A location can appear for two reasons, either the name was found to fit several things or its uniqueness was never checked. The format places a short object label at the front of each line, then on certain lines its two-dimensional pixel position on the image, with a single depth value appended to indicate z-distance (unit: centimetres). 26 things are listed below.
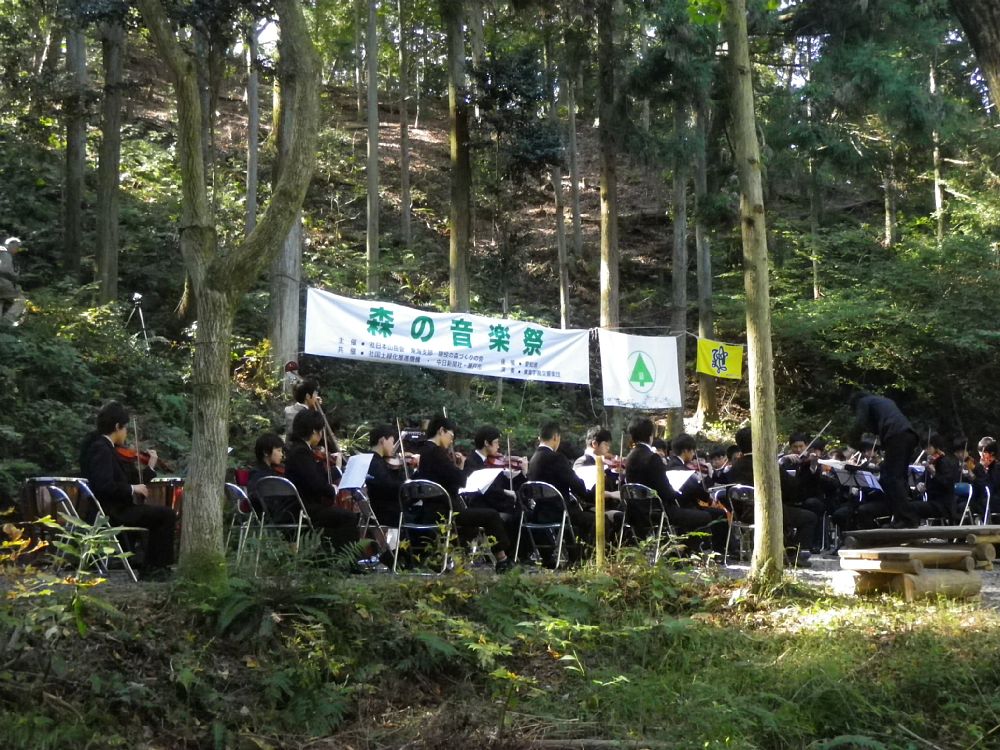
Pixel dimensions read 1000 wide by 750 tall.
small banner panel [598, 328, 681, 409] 1620
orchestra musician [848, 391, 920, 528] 1262
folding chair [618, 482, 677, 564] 1107
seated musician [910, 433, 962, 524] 1412
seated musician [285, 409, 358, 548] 915
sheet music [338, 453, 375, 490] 932
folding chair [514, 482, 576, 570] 1014
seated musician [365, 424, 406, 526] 1005
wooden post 934
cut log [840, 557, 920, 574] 848
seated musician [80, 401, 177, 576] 866
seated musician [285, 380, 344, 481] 1080
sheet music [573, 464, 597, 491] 1123
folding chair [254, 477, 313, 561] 906
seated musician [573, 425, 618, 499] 1151
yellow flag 1967
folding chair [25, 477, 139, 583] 851
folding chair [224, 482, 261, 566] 925
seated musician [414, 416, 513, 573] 991
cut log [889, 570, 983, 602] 855
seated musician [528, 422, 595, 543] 1034
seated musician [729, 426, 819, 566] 1220
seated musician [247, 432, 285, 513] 936
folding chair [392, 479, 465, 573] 955
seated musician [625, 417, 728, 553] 1119
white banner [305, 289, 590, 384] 1412
